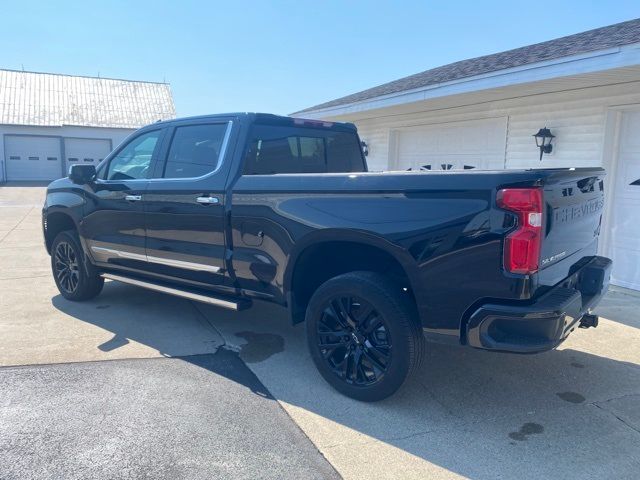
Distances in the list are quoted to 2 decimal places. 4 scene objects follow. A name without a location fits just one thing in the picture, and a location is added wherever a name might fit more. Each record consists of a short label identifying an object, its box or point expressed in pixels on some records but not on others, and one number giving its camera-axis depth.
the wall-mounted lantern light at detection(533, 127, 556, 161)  7.99
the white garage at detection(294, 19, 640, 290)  6.77
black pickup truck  3.02
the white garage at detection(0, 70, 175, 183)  31.09
